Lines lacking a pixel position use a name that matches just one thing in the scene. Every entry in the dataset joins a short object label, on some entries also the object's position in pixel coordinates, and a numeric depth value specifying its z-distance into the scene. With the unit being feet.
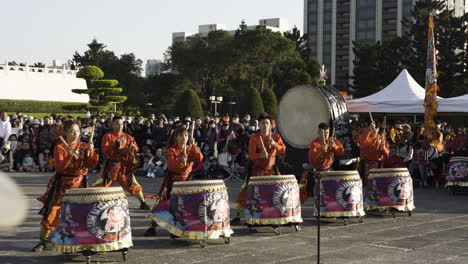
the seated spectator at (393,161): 47.48
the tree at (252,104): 129.59
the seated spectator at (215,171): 55.72
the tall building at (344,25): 321.73
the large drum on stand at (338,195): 30.12
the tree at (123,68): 241.76
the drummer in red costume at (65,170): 22.99
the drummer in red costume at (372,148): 37.37
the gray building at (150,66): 547.74
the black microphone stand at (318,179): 18.51
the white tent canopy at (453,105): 53.98
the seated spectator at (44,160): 63.48
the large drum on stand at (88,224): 20.95
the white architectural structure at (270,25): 466.29
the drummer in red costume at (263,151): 28.66
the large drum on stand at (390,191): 32.96
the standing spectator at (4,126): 62.59
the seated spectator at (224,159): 55.21
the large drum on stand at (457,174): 44.80
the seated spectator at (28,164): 63.00
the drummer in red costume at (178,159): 26.22
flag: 51.49
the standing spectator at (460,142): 50.24
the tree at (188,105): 132.05
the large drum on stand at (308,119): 46.26
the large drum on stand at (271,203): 27.17
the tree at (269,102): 137.00
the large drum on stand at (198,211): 24.00
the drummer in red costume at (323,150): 30.27
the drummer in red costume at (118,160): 31.58
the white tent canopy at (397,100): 60.95
